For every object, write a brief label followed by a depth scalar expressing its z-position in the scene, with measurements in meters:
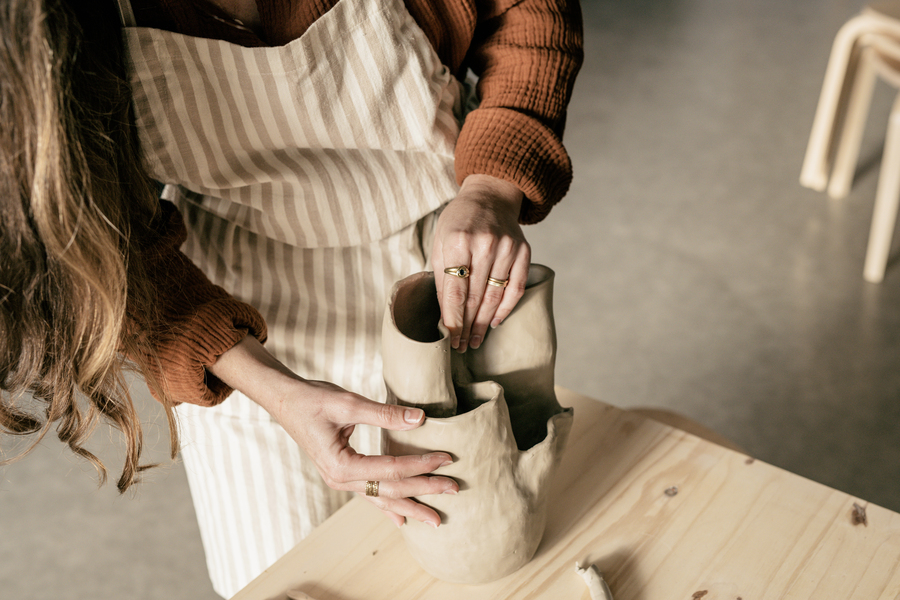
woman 0.61
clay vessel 0.64
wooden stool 1.98
